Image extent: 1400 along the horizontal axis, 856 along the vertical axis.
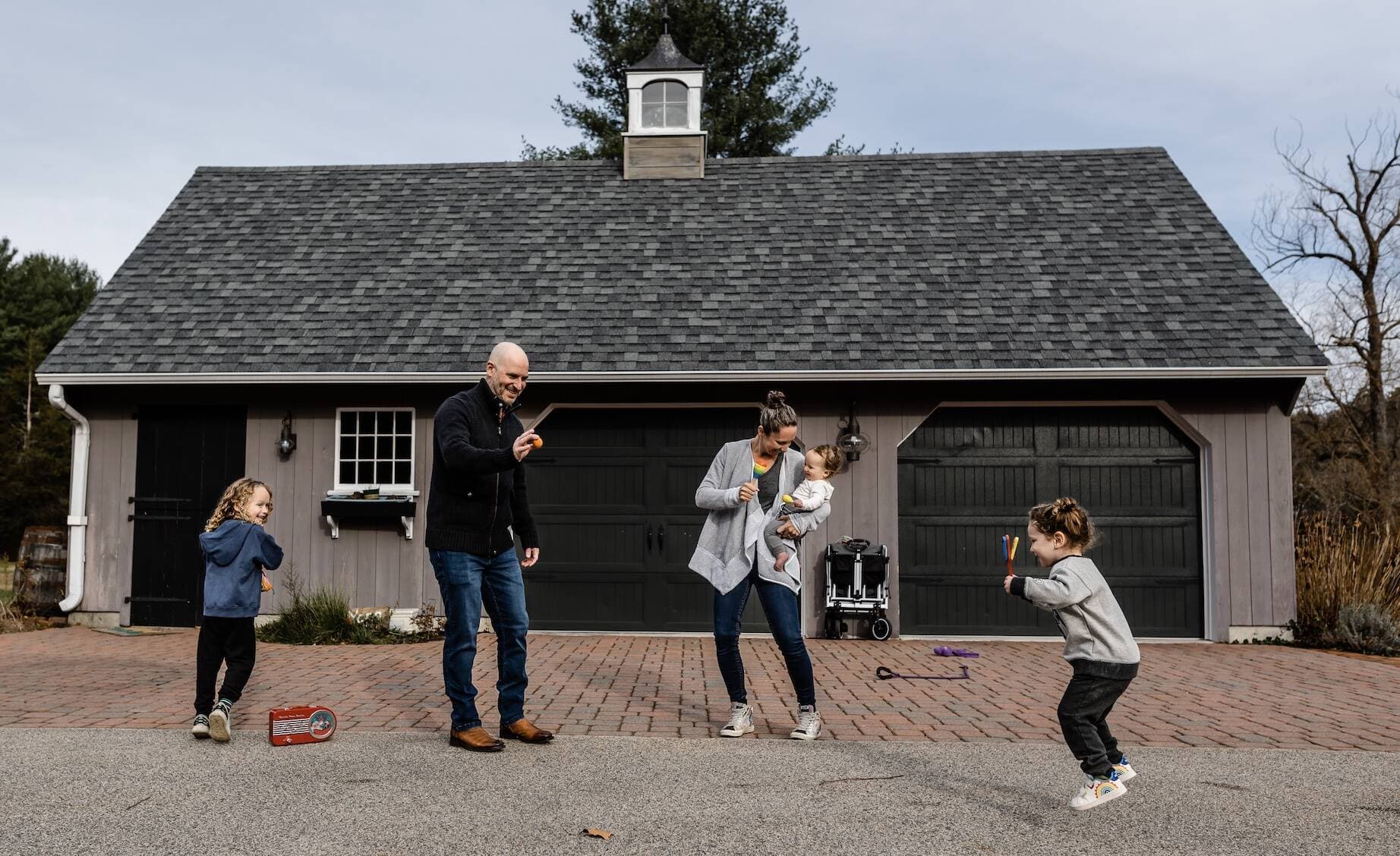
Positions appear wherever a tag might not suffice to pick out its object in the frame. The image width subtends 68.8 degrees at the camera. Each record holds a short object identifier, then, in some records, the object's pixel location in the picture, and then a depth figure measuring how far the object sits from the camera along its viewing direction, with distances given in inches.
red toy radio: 181.2
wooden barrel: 377.4
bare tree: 707.4
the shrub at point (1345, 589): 340.8
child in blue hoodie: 189.2
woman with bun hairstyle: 184.5
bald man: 175.2
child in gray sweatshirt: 143.9
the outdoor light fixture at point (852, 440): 358.3
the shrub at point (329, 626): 339.6
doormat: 362.3
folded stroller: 348.5
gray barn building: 357.7
